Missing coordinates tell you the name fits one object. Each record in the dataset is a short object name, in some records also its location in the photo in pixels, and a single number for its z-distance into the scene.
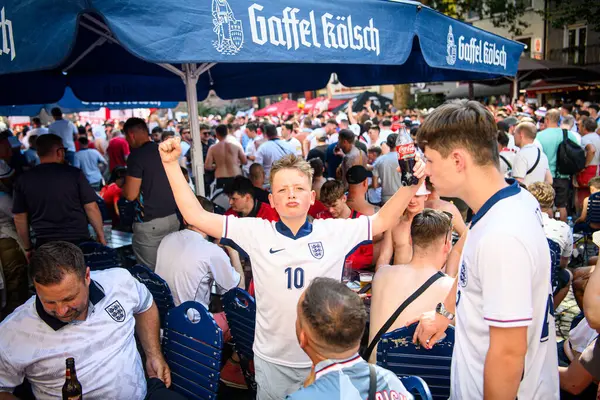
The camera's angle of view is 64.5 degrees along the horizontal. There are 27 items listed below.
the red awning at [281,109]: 29.30
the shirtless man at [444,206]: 4.62
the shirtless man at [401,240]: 4.15
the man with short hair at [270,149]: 8.64
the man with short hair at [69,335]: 2.47
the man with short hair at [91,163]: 9.89
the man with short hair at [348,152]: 7.61
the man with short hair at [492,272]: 1.54
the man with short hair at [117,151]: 10.94
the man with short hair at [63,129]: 10.45
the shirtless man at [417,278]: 2.77
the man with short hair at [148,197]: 5.18
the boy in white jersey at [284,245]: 2.51
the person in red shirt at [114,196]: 7.61
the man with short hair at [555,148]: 8.07
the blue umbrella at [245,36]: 2.33
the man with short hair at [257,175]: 6.70
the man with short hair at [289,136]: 10.16
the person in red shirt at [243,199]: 5.33
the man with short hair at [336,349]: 1.65
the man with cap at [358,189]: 5.33
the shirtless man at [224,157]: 8.49
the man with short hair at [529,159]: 6.88
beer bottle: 2.26
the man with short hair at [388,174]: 7.18
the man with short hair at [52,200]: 4.86
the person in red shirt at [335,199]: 4.84
